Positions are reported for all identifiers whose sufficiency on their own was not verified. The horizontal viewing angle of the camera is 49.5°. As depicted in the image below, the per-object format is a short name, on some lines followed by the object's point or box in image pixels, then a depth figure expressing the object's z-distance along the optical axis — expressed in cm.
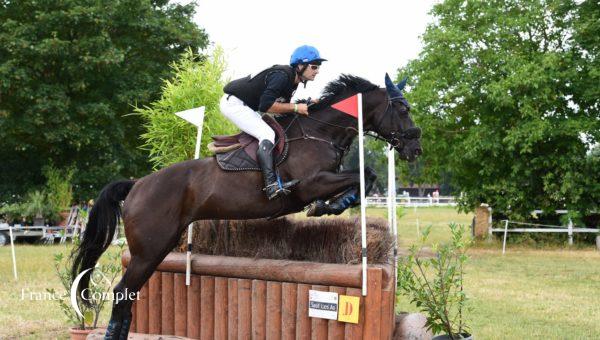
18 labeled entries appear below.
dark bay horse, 451
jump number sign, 421
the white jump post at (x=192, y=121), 520
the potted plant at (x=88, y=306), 551
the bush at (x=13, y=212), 1873
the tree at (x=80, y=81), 1834
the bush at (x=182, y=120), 748
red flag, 459
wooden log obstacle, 422
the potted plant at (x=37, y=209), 1859
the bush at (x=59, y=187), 1941
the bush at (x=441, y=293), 453
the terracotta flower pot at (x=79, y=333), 551
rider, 443
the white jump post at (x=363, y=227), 414
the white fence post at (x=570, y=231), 1645
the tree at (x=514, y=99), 1503
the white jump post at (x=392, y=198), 480
